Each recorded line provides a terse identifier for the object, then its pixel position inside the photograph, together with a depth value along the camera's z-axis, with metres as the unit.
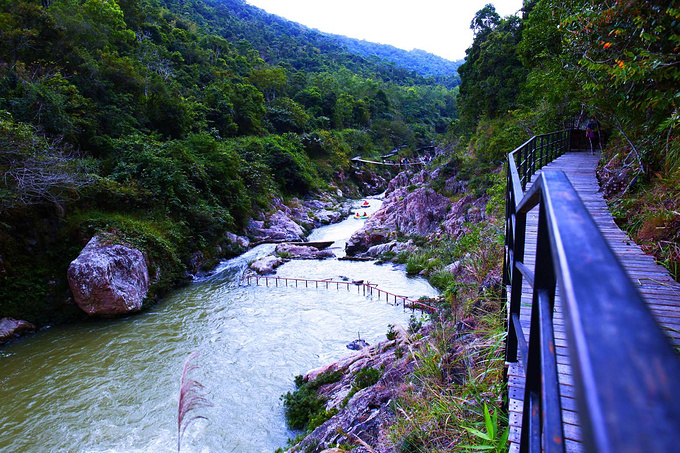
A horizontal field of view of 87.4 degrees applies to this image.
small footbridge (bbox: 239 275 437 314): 12.14
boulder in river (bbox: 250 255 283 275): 15.36
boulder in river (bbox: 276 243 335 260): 17.75
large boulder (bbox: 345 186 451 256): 17.91
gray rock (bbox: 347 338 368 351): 9.15
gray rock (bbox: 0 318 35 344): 9.58
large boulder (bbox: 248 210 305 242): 20.38
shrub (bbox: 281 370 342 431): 6.57
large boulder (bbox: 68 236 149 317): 10.48
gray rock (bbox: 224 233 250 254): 17.81
